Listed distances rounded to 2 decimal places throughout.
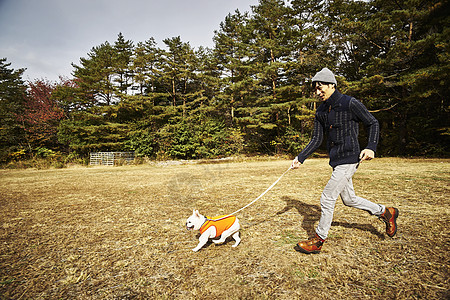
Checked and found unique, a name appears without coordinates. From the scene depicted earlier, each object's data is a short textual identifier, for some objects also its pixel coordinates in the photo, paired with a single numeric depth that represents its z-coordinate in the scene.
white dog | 2.62
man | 2.35
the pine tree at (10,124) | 22.14
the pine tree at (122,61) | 24.33
